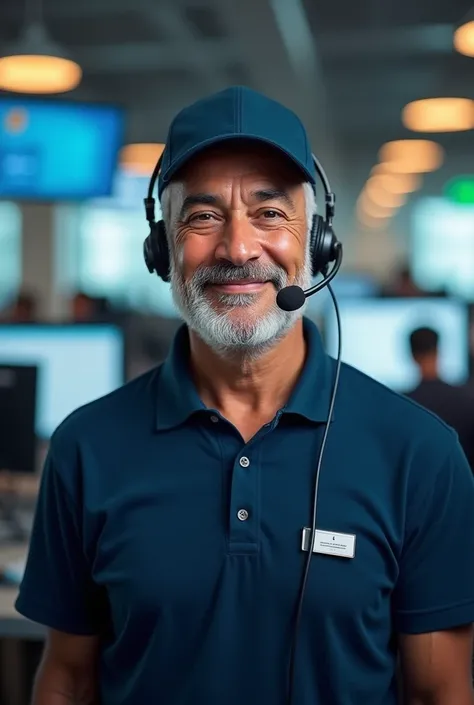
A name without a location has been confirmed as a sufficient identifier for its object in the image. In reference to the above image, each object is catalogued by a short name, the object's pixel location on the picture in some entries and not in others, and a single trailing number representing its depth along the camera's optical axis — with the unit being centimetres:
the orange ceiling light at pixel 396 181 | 1261
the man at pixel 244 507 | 119
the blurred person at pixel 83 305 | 717
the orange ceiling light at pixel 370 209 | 1617
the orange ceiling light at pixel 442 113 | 587
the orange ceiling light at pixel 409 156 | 906
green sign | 1350
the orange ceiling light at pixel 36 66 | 432
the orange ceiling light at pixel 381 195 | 1390
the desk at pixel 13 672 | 265
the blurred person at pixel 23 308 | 711
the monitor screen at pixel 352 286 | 865
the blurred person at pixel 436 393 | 284
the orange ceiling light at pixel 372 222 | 1817
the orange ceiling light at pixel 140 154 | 828
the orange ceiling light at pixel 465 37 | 398
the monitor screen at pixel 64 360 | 298
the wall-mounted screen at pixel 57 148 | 458
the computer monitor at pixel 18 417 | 266
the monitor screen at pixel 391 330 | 413
